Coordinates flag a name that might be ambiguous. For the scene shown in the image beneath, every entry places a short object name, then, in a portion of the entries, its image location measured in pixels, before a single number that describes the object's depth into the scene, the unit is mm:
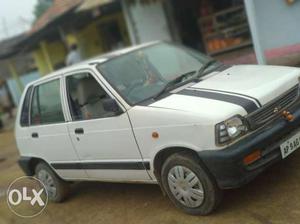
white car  3126
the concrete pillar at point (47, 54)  13611
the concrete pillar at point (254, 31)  6966
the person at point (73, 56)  9732
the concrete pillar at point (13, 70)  15730
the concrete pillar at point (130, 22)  9417
